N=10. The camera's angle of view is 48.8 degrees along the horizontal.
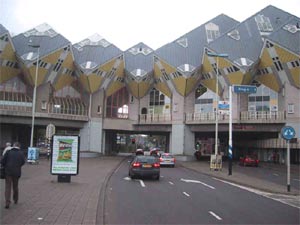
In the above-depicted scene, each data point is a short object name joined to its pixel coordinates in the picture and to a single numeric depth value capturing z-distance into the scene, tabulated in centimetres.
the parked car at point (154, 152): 4270
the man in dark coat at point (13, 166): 876
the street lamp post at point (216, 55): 2687
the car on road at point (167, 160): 3194
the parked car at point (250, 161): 3806
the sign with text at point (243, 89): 2240
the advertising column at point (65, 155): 1500
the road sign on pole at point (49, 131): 2813
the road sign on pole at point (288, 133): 1575
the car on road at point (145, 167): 1897
